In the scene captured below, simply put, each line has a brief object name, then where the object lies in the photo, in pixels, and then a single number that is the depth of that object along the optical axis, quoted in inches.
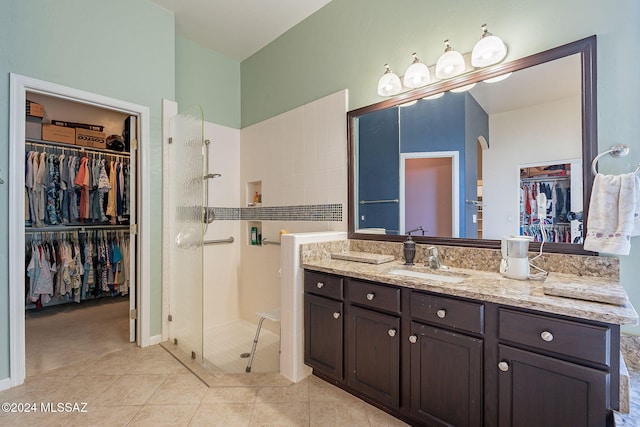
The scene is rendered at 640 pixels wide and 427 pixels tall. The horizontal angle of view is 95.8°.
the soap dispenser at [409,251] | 74.6
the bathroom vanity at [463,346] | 40.1
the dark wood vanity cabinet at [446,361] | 49.8
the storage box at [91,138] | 144.3
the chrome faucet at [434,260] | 70.2
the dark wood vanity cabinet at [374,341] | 60.8
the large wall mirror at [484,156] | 56.6
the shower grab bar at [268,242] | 115.2
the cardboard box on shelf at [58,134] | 134.0
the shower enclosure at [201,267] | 90.2
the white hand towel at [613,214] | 49.3
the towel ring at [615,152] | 51.6
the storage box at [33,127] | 129.9
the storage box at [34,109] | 127.6
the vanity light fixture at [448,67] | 63.9
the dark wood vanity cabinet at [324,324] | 70.9
